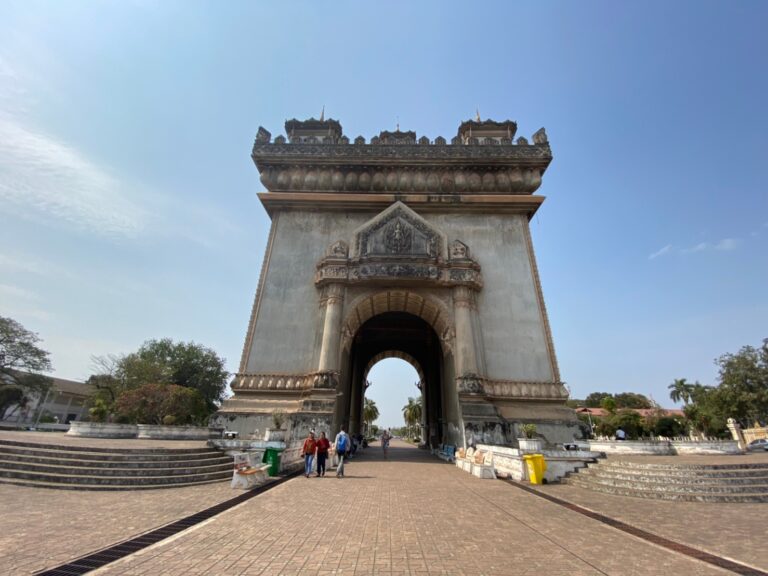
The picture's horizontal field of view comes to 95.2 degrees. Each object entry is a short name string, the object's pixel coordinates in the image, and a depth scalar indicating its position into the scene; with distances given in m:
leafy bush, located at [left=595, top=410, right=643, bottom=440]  45.19
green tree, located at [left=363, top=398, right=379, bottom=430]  65.38
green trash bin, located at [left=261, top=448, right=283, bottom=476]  11.16
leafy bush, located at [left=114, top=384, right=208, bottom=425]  33.47
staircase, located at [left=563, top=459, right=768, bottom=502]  8.67
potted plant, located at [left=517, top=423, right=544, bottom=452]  11.89
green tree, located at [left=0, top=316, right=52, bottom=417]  37.84
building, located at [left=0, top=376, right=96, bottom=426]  48.47
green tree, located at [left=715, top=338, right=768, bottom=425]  38.00
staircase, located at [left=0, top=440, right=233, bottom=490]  8.98
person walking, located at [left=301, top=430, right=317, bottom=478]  11.48
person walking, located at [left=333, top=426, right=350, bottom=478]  11.33
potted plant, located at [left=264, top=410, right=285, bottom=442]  13.38
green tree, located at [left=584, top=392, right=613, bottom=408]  93.44
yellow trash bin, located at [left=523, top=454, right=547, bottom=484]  11.12
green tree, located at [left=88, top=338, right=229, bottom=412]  40.00
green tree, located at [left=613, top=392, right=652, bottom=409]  85.81
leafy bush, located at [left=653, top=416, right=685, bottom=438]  42.16
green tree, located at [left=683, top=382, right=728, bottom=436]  40.72
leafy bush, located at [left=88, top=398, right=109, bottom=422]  22.27
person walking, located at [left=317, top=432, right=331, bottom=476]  11.42
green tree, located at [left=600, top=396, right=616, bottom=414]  57.72
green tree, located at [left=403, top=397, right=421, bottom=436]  67.88
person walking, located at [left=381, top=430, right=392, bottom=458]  22.11
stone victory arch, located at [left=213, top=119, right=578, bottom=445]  18.50
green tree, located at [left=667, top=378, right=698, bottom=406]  71.75
